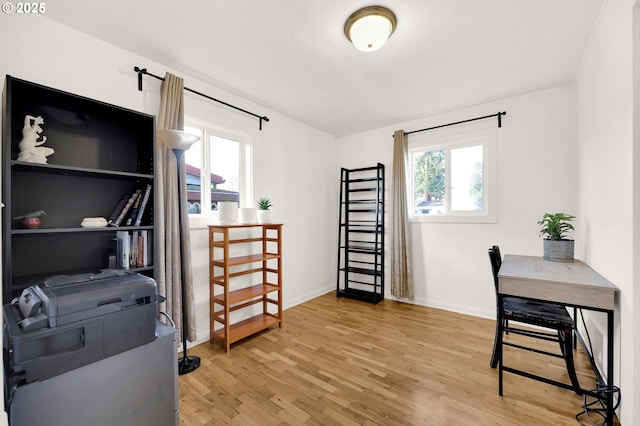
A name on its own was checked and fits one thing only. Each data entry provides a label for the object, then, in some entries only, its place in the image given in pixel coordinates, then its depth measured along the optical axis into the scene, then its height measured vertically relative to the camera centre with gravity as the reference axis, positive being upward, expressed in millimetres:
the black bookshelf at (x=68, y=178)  1601 +230
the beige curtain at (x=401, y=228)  3629 -195
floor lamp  2018 +167
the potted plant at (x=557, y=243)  2363 -254
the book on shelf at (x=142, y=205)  1987 +54
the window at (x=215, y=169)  2756 +460
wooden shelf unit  2566 -711
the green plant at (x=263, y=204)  2967 +93
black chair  1768 -692
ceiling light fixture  1743 +1212
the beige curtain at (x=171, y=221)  2174 -67
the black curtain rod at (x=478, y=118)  3080 +1080
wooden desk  1556 -449
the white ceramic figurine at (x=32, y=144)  1617 +401
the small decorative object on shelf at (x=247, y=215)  2809 -23
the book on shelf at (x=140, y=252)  1989 -281
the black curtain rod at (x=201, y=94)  2232 +1109
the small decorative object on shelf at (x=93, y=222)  1813 -63
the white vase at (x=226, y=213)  2621 -3
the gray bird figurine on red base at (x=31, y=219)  1621 -41
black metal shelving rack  3920 -320
